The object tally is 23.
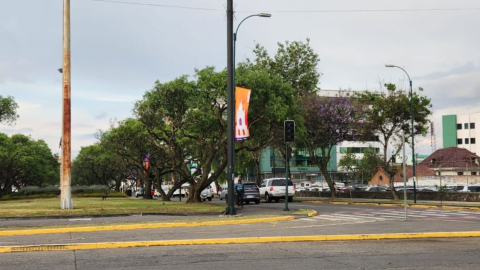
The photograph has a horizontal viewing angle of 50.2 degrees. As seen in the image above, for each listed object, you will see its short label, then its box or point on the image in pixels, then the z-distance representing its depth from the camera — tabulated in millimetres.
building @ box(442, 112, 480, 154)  96625
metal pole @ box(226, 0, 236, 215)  21484
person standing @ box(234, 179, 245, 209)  29406
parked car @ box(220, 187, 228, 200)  48875
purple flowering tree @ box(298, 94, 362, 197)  40938
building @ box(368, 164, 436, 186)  73894
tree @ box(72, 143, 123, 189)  71000
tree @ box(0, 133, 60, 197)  57344
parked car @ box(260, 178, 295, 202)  39531
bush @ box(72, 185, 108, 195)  55844
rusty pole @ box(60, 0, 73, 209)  23469
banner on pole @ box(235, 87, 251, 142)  21750
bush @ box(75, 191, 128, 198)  53444
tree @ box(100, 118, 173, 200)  45562
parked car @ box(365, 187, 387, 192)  60194
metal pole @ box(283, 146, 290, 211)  25191
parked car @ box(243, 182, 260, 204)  36438
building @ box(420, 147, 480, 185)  65500
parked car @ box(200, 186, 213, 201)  51344
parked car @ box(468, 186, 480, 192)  50150
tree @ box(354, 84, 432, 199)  36875
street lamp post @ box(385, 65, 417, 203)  34650
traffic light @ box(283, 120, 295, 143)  24344
